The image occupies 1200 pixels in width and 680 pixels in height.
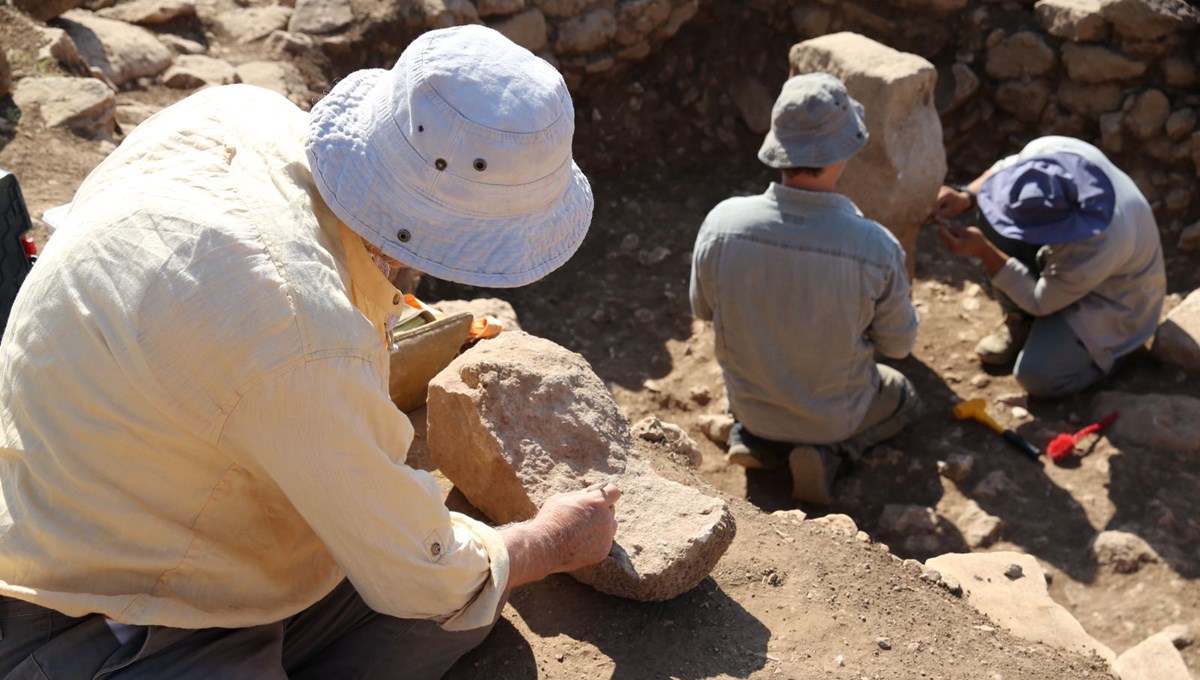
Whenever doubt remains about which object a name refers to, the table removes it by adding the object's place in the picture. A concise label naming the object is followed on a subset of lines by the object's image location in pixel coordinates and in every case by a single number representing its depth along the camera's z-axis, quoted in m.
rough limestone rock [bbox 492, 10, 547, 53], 5.89
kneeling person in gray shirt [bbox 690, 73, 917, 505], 4.07
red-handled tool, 4.68
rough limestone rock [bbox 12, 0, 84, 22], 5.10
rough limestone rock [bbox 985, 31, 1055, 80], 6.15
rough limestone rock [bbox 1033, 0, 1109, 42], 5.90
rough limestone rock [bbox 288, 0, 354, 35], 5.67
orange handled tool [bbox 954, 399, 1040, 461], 4.73
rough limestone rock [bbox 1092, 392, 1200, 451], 4.59
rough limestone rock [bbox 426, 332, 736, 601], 2.74
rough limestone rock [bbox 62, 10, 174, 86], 5.16
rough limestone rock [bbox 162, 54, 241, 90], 5.25
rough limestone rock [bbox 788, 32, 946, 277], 5.07
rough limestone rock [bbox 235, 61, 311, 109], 5.23
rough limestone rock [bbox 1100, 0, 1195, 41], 5.79
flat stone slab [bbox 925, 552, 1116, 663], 3.30
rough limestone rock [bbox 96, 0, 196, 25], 5.52
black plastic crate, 3.14
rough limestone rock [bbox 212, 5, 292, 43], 5.64
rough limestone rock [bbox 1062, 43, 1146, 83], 5.91
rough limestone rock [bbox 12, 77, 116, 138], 4.68
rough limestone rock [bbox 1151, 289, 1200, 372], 4.96
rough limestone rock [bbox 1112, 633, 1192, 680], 3.27
